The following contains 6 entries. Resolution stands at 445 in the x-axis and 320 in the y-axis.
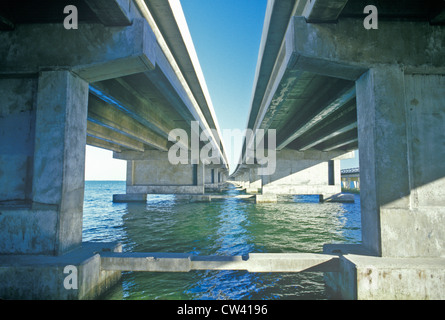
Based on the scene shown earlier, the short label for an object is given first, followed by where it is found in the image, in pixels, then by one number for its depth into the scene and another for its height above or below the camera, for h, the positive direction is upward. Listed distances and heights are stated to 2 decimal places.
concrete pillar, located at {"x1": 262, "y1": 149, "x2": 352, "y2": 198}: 22.33 +0.61
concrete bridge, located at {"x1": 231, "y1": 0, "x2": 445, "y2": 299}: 3.69 +1.10
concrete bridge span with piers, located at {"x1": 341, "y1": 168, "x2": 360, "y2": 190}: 51.77 +1.53
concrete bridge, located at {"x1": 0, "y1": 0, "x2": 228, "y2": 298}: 4.25 +1.47
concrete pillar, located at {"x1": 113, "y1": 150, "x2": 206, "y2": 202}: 24.78 +0.20
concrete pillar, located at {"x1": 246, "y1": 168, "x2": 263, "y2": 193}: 41.75 +0.16
